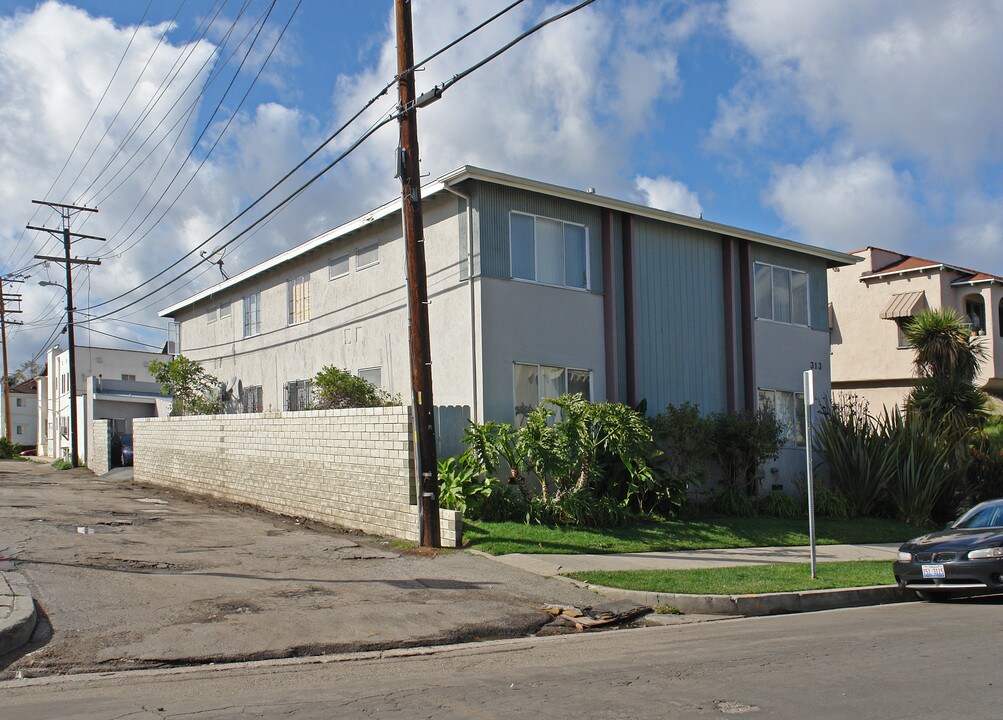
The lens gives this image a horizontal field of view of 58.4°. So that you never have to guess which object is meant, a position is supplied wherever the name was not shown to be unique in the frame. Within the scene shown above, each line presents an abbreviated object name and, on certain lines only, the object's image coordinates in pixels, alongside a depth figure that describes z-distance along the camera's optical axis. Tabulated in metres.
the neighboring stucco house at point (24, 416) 71.25
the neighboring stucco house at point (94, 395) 40.88
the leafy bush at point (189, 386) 27.05
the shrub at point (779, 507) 19.41
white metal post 12.36
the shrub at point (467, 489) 15.23
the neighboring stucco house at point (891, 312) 33.00
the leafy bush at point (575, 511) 15.45
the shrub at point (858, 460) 20.67
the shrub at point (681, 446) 17.59
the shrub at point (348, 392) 19.28
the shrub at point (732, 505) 18.91
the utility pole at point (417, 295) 13.84
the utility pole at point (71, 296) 37.16
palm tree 22.94
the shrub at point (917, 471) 20.59
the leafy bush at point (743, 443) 19.25
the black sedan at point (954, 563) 11.17
